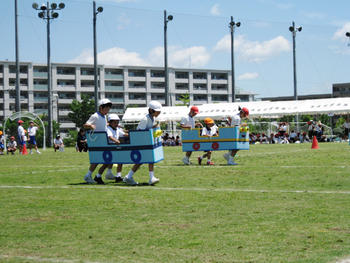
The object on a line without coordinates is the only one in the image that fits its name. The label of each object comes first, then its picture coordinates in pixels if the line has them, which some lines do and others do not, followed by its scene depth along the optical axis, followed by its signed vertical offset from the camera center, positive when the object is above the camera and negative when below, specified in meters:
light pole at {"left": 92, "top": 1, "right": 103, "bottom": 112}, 62.97 +12.54
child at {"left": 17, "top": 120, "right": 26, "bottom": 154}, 35.53 -0.11
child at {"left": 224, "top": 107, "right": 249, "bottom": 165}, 17.92 +0.27
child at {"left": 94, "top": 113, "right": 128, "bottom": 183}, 12.81 -0.07
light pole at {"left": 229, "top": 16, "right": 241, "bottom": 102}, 72.98 +11.23
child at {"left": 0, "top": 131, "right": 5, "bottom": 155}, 40.04 -1.14
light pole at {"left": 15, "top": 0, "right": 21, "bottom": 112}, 55.94 +5.11
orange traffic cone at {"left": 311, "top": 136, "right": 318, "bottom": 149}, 31.59 -0.87
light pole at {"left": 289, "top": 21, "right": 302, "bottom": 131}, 70.81 +8.43
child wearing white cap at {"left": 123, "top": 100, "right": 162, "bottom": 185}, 11.95 +0.14
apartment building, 125.00 +10.81
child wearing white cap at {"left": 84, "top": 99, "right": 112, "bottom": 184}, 12.45 +0.22
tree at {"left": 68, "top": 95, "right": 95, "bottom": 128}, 104.81 +3.86
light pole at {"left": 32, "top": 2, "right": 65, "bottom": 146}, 57.94 +11.87
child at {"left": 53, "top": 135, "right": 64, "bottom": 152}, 42.59 -0.90
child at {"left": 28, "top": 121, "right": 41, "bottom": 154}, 35.38 -0.18
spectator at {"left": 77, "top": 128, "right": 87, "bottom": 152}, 35.59 -0.62
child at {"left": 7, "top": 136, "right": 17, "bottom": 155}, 38.56 -0.85
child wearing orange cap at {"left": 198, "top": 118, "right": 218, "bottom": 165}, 19.45 +0.02
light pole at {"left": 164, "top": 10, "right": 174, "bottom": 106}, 68.12 +9.91
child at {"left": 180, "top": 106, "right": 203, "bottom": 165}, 19.22 +0.23
